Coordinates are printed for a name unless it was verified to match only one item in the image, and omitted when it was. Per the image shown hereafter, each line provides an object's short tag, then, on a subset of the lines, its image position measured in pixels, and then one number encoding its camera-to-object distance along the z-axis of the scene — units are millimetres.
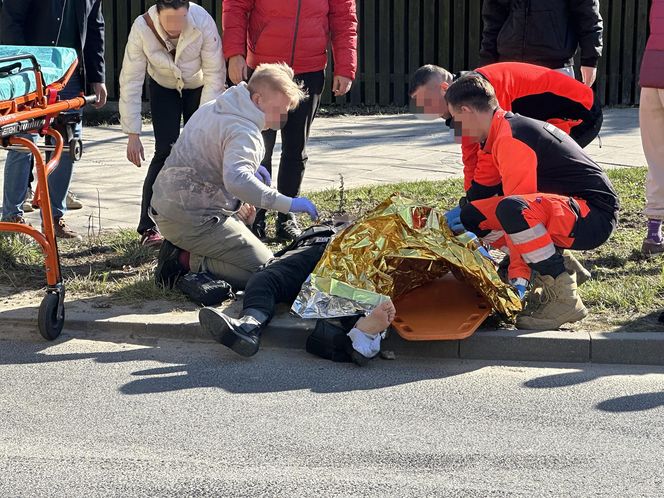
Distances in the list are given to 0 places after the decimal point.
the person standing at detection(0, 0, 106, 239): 7117
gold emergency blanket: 5352
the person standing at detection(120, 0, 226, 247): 6906
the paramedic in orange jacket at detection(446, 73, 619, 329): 5539
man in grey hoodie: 5840
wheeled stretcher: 5312
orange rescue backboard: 5309
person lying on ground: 5184
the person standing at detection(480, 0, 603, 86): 7000
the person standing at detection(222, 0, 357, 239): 7078
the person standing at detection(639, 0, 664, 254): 6676
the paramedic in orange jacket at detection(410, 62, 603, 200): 6113
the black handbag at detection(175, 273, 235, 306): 5945
